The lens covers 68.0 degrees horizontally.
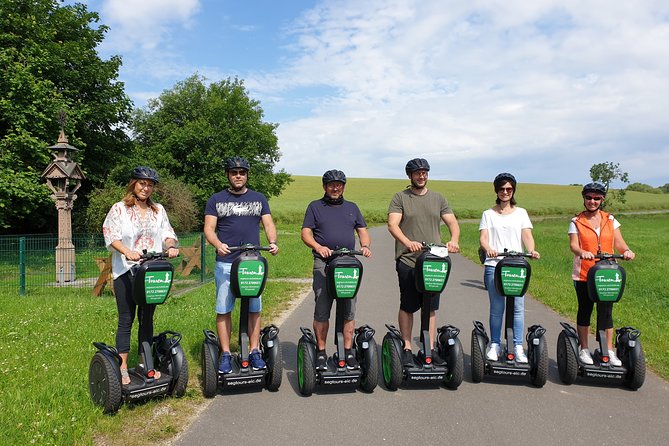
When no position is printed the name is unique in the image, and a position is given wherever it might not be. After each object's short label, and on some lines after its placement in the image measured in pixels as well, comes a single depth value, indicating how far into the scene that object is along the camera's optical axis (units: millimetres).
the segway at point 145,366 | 3795
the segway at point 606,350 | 4504
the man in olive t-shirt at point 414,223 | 4664
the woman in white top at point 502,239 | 4742
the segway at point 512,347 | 4531
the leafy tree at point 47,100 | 15922
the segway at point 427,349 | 4375
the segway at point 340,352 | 4297
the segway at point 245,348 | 4242
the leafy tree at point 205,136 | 33531
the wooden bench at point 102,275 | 9797
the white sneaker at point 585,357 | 4690
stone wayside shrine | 13086
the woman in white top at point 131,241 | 3994
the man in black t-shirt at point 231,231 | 4425
